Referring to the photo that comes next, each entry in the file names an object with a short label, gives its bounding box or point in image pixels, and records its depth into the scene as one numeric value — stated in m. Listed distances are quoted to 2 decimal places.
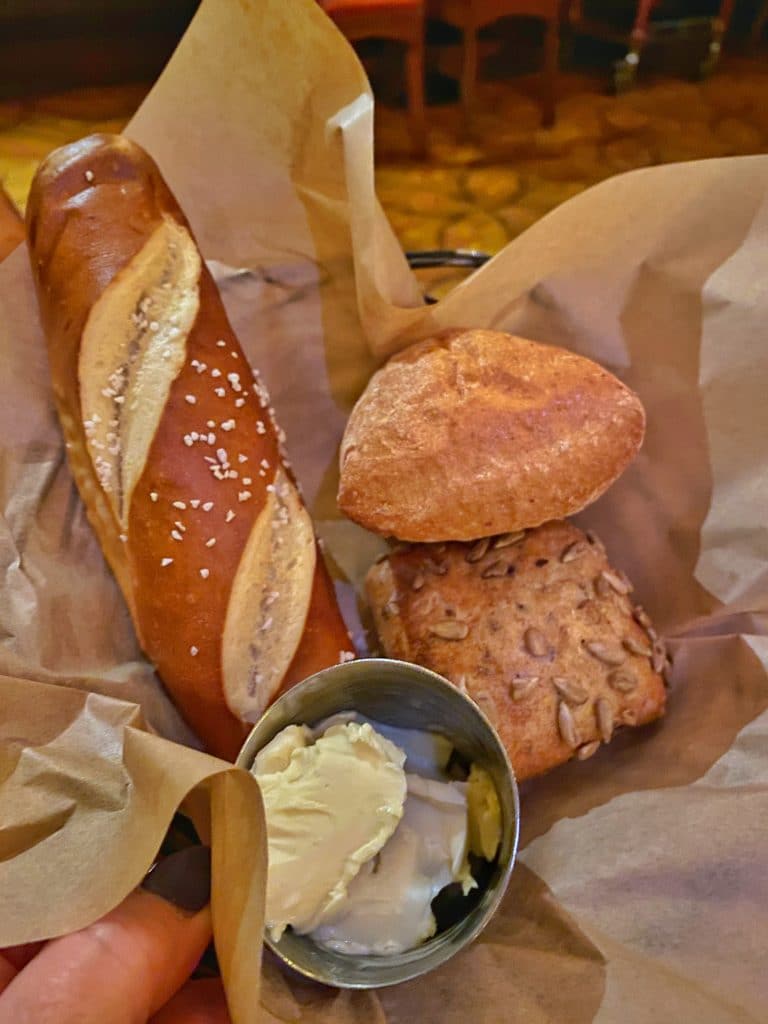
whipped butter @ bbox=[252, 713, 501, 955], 0.18
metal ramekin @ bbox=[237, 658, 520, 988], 0.17
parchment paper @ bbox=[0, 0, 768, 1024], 0.16
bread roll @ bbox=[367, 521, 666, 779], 0.21
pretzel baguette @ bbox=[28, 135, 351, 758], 0.21
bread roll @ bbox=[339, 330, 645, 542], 0.21
